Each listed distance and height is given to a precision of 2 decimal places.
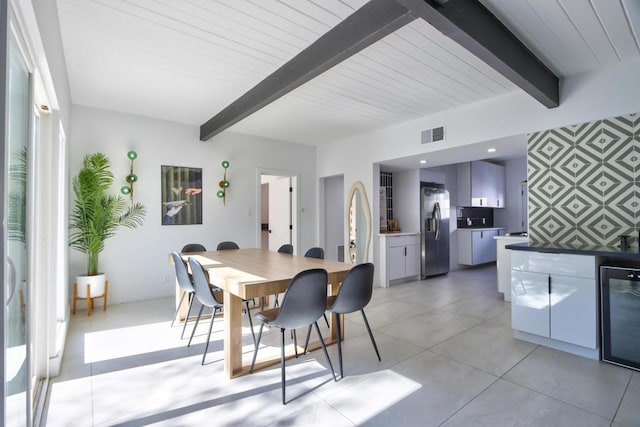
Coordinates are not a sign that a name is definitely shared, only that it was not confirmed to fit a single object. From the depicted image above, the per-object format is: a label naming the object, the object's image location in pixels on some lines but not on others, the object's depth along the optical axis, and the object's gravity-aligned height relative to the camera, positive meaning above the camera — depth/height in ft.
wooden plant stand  12.64 -3.09
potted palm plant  12.80 +0.12
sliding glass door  4.47 -0.44
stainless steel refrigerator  19.63 -0.83
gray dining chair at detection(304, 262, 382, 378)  7.80 -1.86
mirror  18.02 -0.37
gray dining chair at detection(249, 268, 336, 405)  6.89 -1.87
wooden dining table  7.18 -1.47
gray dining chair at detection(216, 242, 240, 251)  14.75 -1.28
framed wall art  15.79 +1.21
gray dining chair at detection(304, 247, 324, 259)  12.26 -1.37
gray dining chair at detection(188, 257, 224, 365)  8.23 -1.80
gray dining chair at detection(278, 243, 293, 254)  13.65 -1.36
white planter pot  12.69 -2.55
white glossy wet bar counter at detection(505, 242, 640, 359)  8.83 -2.30
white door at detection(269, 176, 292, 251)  21.12 +0.43
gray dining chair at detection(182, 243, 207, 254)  13.91 -1.30
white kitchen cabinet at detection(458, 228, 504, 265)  22.30 -2.15
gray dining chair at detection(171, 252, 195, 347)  9.69 -1.74
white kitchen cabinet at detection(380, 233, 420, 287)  17.78 -2.32
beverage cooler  8.18 -2.65
